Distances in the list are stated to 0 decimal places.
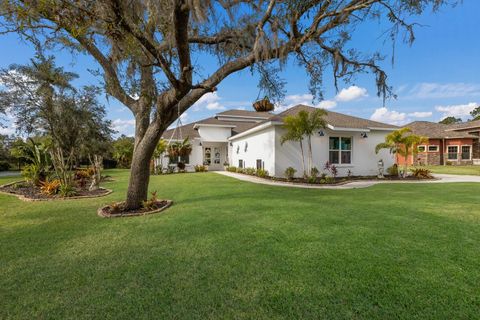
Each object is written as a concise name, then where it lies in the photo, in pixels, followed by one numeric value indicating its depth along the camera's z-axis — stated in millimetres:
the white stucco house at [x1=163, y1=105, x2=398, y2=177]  13805
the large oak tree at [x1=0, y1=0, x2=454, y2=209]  4270
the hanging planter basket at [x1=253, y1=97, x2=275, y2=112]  8923
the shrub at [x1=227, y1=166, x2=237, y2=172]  19909
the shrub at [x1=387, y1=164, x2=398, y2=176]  15266
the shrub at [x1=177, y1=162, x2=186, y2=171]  21098
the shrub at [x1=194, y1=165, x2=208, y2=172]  21391
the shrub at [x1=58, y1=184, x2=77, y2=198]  8859
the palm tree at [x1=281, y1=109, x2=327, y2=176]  11875
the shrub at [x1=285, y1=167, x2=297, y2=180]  13213
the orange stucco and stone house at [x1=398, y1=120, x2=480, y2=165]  28734
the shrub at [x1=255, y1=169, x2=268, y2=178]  14539
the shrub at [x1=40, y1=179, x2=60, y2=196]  9164
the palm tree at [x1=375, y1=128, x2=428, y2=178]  13664
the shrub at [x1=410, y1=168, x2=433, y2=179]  14155
